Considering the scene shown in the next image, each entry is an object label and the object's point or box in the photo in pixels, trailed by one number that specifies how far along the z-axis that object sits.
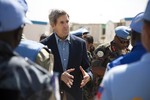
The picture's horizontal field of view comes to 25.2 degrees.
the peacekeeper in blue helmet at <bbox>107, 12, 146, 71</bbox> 2.31
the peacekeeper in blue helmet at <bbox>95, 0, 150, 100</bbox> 1.71
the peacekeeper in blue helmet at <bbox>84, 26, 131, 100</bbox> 4.65
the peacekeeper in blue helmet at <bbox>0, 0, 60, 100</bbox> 1.35
